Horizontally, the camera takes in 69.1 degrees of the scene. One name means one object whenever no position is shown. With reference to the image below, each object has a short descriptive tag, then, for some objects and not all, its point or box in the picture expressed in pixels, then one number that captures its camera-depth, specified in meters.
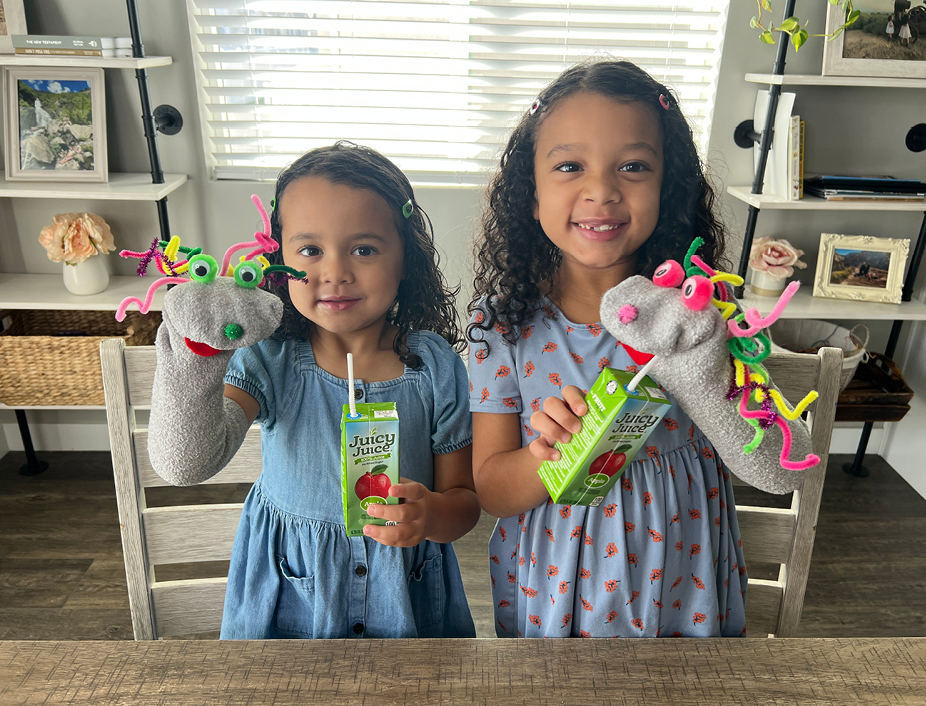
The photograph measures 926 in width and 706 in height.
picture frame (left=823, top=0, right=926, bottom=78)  2.01
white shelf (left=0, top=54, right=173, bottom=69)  1.84
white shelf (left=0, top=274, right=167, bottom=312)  2.02
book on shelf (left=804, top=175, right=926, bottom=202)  2.11
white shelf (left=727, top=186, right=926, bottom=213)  2.07
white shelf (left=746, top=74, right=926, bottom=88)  1.93
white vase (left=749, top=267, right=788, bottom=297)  2.25
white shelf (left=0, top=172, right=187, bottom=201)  1.94
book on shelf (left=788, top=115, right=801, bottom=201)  2.08
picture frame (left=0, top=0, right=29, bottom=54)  1.91
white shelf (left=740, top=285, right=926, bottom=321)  2.15
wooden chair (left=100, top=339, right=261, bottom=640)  0.87
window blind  2.10
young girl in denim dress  0.80
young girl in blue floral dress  0.80
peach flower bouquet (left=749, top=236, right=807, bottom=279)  2.23
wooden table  0.64
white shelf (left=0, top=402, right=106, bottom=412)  2.08
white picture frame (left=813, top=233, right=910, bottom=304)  2.25
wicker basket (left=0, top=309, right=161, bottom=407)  2.01
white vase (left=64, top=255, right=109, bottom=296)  2.07
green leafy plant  1.82
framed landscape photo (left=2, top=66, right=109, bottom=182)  2.04
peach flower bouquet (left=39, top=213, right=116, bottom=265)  2.02
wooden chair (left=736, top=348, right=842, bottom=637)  0.91
